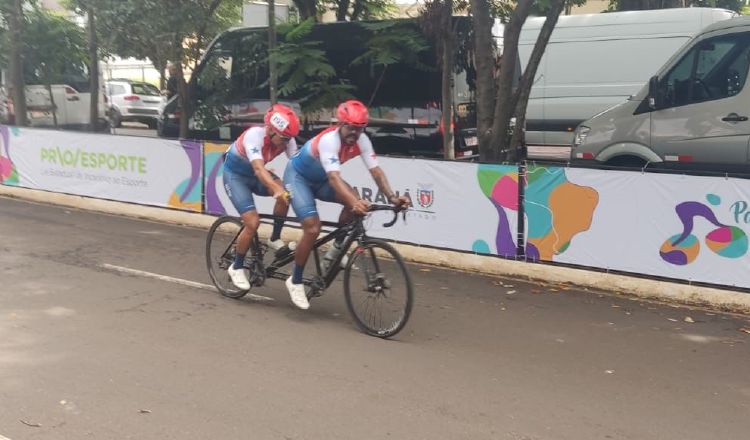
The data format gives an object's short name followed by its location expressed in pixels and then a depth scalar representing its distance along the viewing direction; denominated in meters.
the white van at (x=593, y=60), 14.17
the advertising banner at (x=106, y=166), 10.91
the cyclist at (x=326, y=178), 5.89
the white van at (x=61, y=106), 18.03
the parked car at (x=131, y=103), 24.94
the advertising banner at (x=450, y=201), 8.25
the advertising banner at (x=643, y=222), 7.02
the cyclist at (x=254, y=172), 6.31
